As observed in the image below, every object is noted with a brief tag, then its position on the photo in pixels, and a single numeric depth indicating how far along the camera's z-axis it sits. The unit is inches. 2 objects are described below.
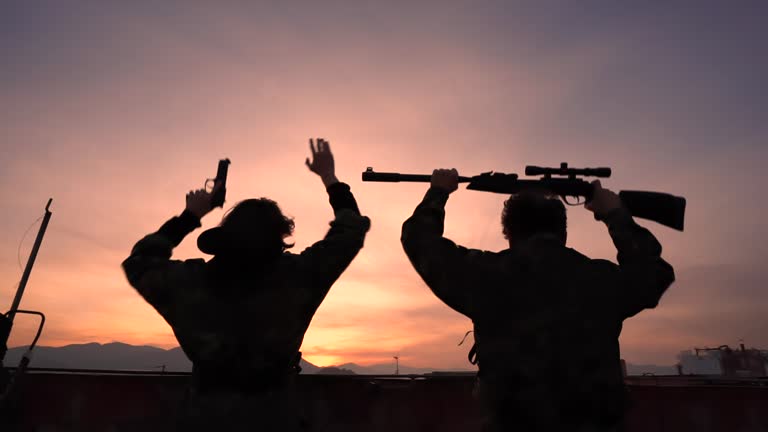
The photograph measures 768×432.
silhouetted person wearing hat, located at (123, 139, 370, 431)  105.0
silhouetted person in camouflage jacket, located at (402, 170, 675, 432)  99.4
